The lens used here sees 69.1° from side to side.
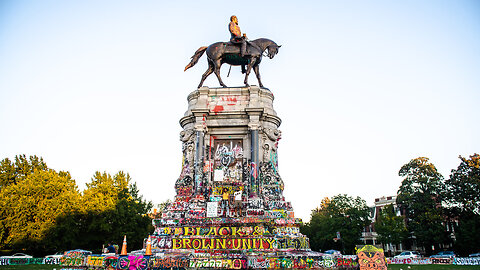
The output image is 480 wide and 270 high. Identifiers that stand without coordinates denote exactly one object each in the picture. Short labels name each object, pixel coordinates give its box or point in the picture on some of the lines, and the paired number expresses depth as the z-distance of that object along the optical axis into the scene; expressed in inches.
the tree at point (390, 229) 2064.5
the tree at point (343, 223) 2369.6
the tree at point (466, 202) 1721.2
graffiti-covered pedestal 720.3
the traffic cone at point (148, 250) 644.7
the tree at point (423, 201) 1852.9
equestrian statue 1004.6
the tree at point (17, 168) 1823.3
